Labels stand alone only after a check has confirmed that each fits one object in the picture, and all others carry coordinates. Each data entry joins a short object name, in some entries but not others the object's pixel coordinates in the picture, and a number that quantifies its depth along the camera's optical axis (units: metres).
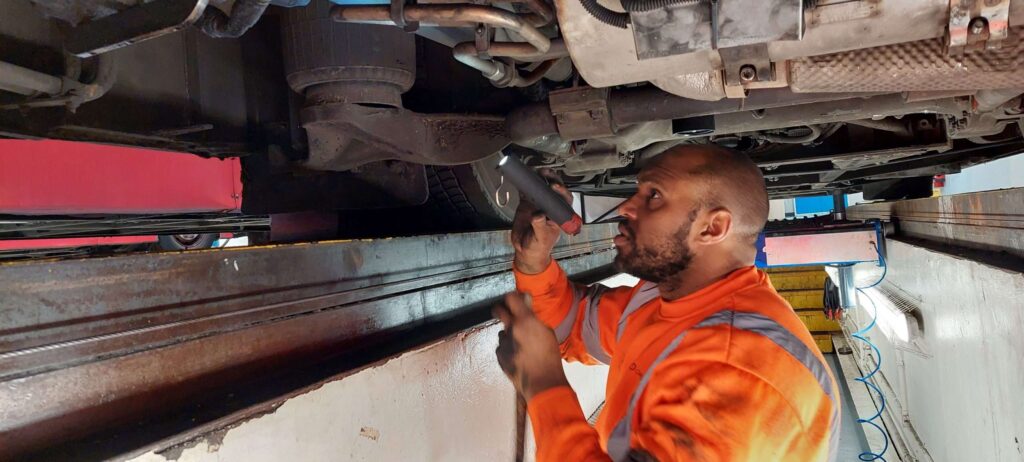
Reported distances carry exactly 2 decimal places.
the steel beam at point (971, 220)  2.19
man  1.06
